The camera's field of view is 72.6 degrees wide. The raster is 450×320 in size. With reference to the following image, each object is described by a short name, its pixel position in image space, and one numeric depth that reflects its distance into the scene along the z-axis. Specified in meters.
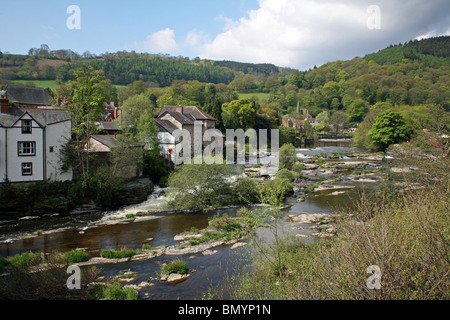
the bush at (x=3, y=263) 13.91
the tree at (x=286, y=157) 39.62
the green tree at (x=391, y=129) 56.69
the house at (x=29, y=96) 43.12
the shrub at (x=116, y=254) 16.22
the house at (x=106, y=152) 28.97
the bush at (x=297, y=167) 38.72
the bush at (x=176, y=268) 14.22
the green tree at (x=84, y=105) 27.59
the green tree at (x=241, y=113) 66.44
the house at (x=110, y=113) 58.59
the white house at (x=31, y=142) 24.03
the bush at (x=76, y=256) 15.29
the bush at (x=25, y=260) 14.41
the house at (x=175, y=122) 38.38
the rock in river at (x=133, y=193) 27.56
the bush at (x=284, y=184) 28.93
